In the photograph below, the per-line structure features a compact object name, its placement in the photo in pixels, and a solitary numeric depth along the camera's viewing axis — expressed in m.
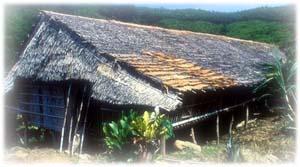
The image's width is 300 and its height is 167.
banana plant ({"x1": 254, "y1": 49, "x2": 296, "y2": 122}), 10.82
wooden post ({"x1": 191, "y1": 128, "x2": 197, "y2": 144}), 11.12
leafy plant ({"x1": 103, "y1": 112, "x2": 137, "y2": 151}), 8.81
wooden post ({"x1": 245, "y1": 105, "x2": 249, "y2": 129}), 13.80
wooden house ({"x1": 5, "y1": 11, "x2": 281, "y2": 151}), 10.06
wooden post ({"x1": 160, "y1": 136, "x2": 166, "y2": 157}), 9.31
